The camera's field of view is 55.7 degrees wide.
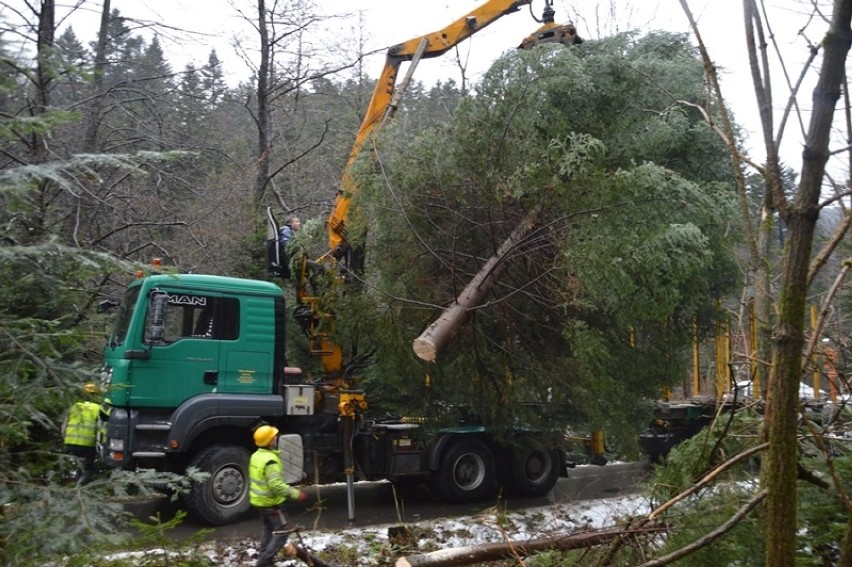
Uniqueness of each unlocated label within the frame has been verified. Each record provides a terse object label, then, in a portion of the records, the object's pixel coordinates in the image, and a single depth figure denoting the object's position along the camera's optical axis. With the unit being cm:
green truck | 894
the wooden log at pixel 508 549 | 509
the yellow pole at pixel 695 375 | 1218
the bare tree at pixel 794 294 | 312
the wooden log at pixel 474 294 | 837
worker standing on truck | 1035
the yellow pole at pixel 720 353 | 973
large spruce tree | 831
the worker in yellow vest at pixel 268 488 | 709
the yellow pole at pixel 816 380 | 701
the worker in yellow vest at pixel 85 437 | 852
